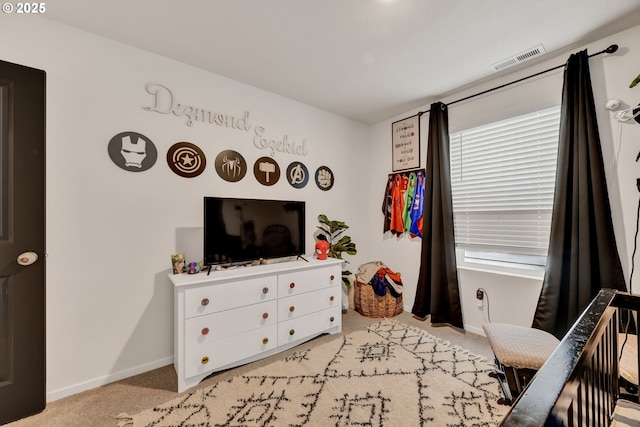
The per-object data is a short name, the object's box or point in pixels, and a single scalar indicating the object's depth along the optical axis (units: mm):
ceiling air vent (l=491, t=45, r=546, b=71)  2064
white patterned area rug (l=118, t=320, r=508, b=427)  1552
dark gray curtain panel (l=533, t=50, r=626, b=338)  1893
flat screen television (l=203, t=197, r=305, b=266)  2162
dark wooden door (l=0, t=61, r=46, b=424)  1550
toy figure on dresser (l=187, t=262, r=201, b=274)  2090
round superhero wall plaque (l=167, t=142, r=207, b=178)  2197
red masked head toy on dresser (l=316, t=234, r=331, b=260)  2820
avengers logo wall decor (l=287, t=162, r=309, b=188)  2912
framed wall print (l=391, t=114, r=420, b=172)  3154
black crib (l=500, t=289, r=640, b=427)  529
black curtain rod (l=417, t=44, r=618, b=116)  1882
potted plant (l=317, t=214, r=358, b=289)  3104
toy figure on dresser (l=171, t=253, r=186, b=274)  2096
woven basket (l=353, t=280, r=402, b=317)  3023
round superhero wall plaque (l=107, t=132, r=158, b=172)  1957
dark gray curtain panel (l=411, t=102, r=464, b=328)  2779
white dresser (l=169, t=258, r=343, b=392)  1854
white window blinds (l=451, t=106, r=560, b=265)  2266
